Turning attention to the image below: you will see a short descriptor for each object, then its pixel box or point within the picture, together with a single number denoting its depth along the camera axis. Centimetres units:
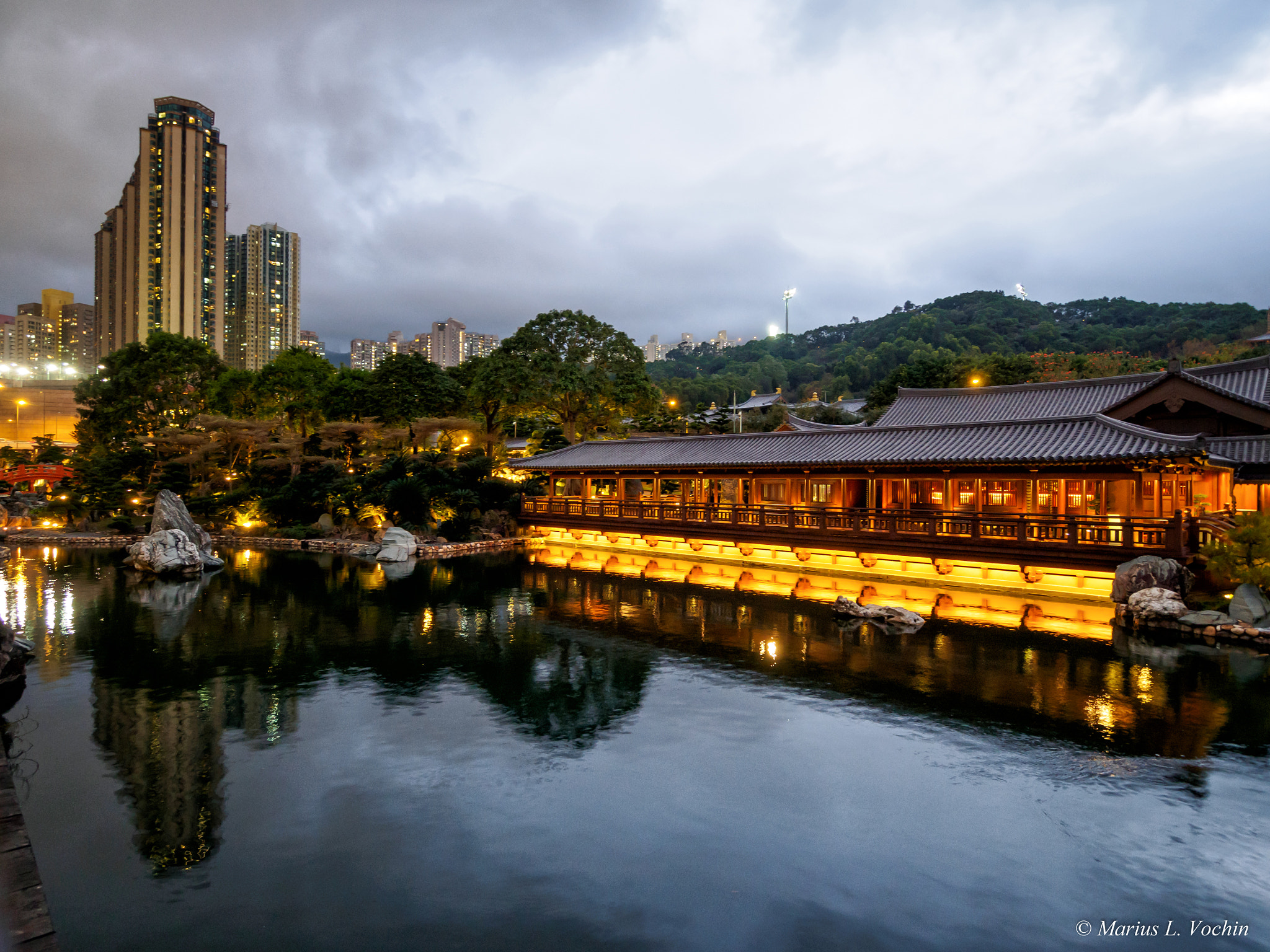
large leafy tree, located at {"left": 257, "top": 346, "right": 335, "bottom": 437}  4622
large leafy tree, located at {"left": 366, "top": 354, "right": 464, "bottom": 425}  4497
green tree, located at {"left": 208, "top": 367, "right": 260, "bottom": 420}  4703
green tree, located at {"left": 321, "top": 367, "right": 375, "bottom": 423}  4516
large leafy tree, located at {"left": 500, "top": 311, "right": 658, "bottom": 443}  4172
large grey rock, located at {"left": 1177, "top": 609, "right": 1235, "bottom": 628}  1532
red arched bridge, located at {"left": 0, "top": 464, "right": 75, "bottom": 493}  4206
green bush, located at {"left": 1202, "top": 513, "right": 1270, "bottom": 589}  1502
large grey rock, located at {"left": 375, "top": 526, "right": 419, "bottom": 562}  2898
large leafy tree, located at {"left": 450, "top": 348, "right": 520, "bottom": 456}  4194
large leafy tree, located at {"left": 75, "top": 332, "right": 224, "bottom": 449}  4391
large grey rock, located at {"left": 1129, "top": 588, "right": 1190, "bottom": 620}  1589
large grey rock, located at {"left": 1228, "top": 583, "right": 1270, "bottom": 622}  1511
